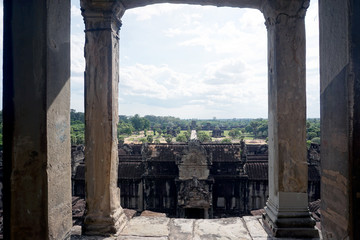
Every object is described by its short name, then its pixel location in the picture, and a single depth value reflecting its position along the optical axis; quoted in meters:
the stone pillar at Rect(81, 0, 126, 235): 3.76
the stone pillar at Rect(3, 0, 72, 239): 2.39
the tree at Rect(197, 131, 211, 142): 62.72
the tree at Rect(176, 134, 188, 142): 60.43
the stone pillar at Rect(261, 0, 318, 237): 3.60
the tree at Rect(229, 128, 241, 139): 87.11
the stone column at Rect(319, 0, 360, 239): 2.16
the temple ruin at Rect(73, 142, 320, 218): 15.85
